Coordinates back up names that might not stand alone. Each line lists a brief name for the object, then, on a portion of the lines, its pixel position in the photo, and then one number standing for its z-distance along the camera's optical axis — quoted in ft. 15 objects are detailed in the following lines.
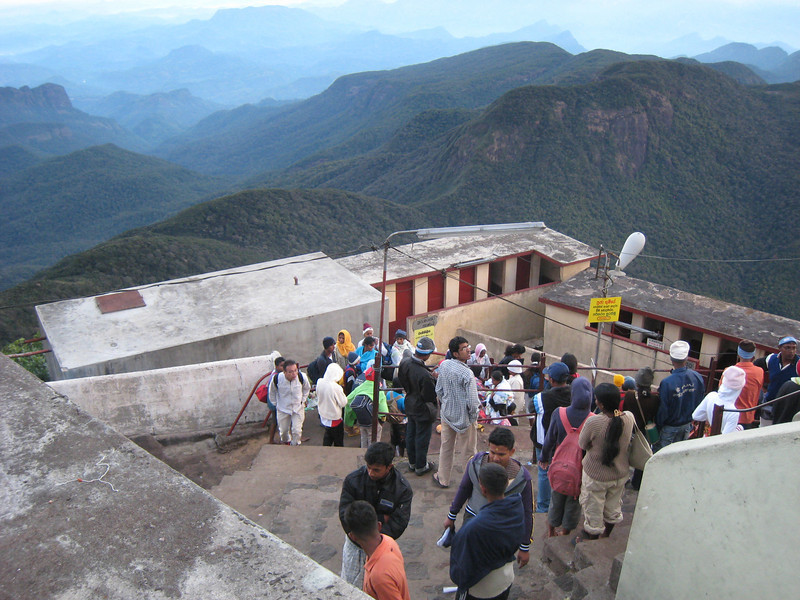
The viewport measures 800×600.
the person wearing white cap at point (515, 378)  27.81
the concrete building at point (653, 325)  50.57
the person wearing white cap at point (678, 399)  18.66
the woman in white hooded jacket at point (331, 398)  23.32
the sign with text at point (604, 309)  36.42
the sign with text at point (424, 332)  40.83
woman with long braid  14.67
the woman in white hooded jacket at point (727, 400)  18.69
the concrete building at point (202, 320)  33.42
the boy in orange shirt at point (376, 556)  10.34
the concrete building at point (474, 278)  57.41
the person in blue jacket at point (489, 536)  11.68
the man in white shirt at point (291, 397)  23.73
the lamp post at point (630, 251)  42.65
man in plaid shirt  18.30
